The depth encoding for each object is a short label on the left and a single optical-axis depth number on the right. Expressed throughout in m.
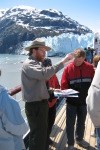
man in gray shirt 1.55
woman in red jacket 1.98
